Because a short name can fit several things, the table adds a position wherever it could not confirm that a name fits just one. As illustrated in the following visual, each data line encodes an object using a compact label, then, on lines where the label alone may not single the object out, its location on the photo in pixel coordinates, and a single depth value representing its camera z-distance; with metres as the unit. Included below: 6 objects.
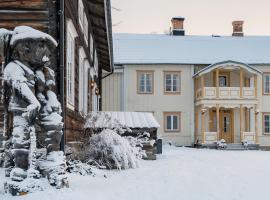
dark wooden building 8.67
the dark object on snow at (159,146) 18.87
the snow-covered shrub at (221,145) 27.45
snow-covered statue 6.86
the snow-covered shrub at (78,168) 9.60
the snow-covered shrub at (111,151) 11.75
